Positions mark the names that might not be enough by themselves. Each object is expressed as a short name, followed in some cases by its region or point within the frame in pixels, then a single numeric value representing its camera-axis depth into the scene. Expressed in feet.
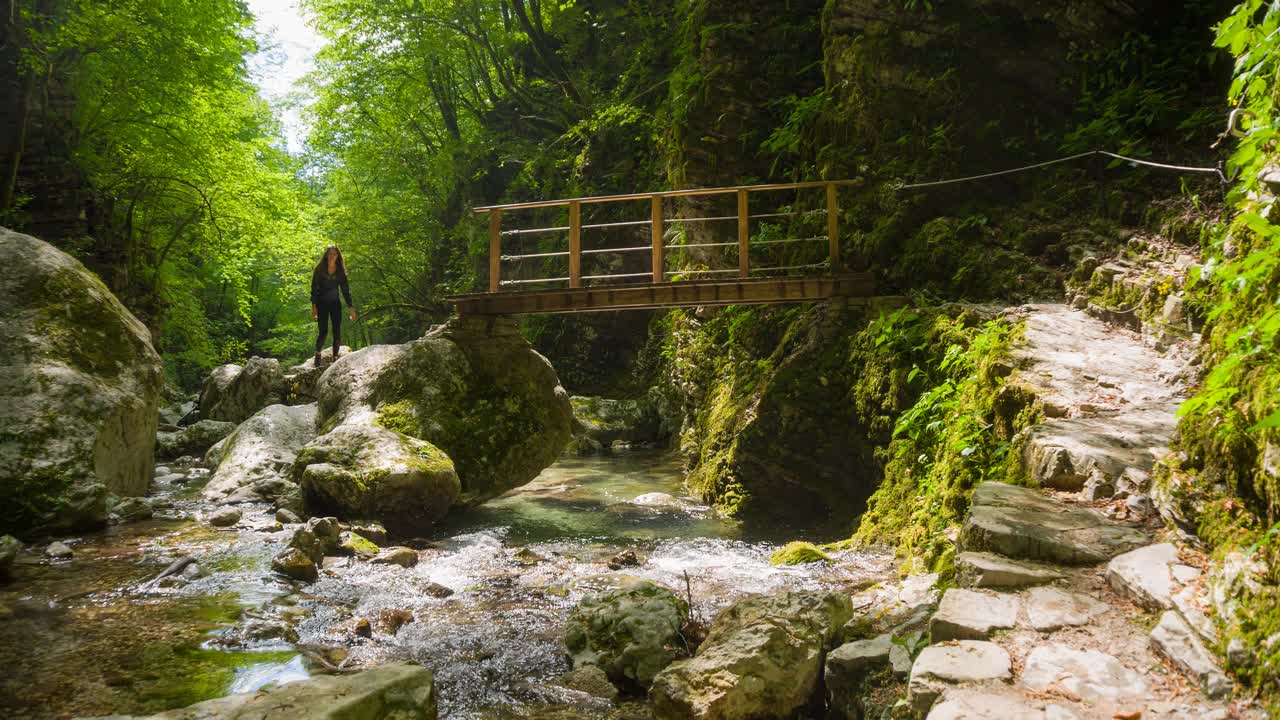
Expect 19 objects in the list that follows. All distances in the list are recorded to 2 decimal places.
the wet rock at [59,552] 21.67
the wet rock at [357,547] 23.99
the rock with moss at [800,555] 21.93
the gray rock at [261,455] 31.58
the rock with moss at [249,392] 49.80
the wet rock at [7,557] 19.42
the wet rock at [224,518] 26.94
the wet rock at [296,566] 21.34
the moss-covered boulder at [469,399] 31.94
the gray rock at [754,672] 12.65
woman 38.78
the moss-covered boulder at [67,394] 23.63
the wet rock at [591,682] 14.76
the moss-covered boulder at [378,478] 27.04
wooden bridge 30.01
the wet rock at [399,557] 23.63
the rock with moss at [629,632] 15.11
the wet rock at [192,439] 45.52
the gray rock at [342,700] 11.07
